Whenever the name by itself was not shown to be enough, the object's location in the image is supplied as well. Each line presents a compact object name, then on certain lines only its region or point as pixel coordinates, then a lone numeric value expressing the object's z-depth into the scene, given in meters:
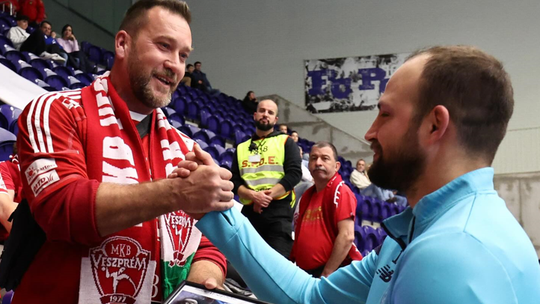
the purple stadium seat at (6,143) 4.20
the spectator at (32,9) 10.66
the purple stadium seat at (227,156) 7.66
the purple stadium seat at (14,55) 7.31
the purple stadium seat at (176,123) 8.27
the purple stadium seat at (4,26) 8.87
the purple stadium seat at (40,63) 7.62
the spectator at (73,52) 9.57
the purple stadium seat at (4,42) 7.59
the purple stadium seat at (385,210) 10.17
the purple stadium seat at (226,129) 10.96
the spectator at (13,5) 11.18
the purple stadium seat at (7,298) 2.43
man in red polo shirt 3.97
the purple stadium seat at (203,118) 10.94
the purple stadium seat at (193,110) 10.82
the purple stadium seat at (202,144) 7.57
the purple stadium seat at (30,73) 6.53
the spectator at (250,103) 14.33
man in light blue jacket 0.98
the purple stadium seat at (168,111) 8.59
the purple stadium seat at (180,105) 10.53
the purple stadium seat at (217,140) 8.97
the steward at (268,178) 4.32
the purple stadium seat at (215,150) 7.56
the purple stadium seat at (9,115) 4.68
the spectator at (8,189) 2.98
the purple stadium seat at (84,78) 7.99
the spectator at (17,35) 8.66
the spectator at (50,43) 8.84
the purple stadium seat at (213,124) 10.92
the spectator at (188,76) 12.87
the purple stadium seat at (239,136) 10.55
